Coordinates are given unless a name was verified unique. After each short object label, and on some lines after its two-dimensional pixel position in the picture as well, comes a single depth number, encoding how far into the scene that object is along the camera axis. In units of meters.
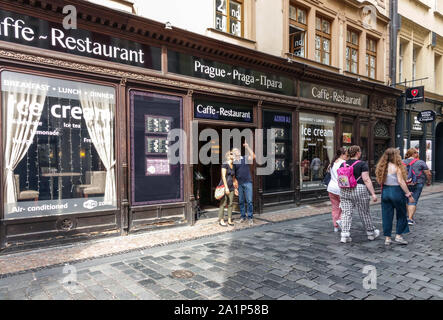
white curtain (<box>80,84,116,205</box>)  6.27
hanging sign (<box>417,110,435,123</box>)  14.91
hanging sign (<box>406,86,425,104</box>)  13.91
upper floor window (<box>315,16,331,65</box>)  11.36
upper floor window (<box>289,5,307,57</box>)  10.41
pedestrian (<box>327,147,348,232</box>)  6.53
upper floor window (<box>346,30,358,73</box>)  12.59
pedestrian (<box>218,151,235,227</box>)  7.41
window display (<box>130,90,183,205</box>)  6.85
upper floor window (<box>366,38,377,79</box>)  13.66
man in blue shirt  7.72
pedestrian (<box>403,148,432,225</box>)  7.92
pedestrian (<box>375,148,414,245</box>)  5.65
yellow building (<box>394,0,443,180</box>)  15.16
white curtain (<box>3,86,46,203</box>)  5.43
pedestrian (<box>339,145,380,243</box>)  5.91
